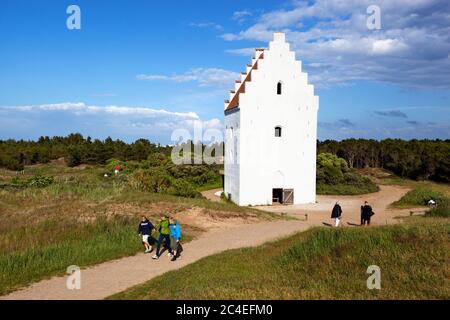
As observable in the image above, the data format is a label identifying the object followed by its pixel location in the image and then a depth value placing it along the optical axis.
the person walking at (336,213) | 21.77
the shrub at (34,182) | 34.54
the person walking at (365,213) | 21.98
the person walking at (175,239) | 15.79
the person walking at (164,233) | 16.16
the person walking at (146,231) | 16.98
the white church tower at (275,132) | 32.56
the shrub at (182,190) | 32.03
